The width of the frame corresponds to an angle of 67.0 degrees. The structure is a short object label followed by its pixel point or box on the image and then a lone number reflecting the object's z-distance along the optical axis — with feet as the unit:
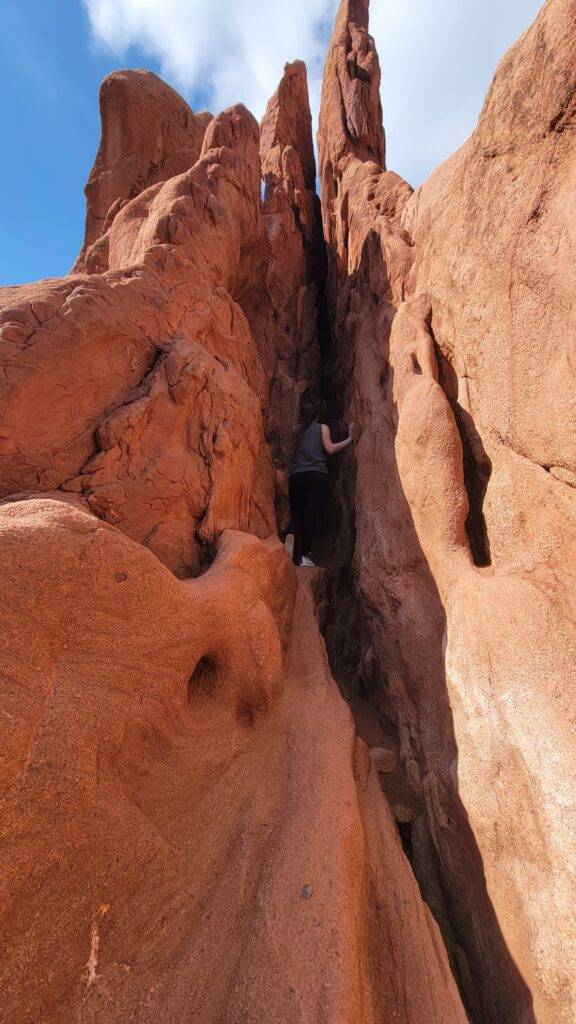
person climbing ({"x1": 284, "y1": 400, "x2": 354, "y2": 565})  17.76
